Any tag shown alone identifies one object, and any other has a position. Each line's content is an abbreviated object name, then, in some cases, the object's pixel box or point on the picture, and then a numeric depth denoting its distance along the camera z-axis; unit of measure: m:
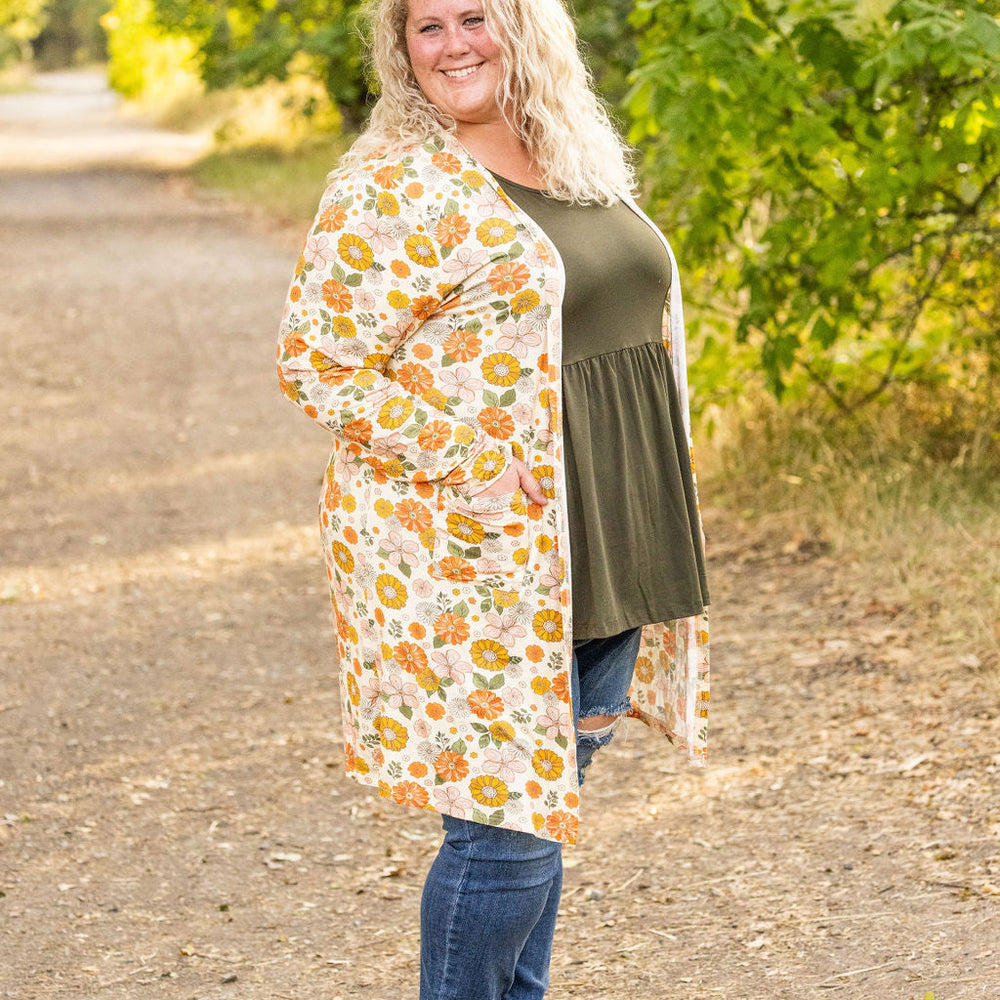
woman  3.94
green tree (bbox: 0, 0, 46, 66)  82.91
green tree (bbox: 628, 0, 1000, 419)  8.43
